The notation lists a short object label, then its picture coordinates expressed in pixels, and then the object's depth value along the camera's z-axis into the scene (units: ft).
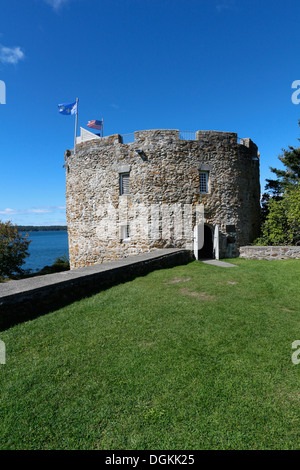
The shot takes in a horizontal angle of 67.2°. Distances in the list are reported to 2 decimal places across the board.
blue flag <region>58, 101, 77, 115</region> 56.29
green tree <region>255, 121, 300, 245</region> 48.08
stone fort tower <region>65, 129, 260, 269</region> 46.42
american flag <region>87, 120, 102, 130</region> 58.80
